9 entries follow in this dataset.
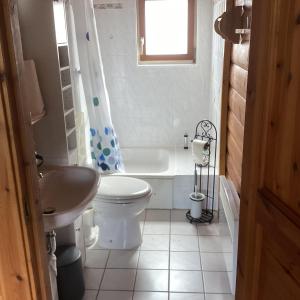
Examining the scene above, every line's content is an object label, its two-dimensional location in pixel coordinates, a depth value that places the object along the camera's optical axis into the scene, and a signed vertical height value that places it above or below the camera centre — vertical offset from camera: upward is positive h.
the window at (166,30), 3.74 +0.04
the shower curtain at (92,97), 2.94 -0.48
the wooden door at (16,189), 0.97 -0.41
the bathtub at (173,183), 3.32 -1.26
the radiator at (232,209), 2.05 -0.99
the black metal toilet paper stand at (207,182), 3.17 -1.23
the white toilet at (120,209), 2.67 -1.19
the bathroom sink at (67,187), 1.91 -0.78
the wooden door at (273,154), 0.95 -0.33
